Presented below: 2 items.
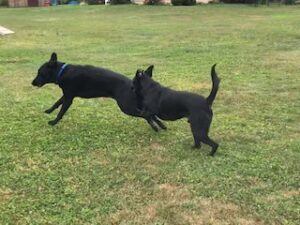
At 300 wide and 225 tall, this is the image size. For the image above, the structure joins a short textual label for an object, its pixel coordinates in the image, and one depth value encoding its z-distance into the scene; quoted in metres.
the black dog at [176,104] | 3.49
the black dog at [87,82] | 4.04
